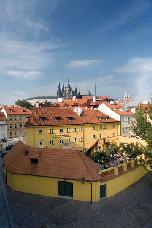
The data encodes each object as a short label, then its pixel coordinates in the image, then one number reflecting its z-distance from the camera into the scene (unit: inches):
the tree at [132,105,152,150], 748.9
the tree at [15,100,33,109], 2781.4
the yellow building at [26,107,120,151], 1203.3
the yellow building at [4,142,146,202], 713.9
